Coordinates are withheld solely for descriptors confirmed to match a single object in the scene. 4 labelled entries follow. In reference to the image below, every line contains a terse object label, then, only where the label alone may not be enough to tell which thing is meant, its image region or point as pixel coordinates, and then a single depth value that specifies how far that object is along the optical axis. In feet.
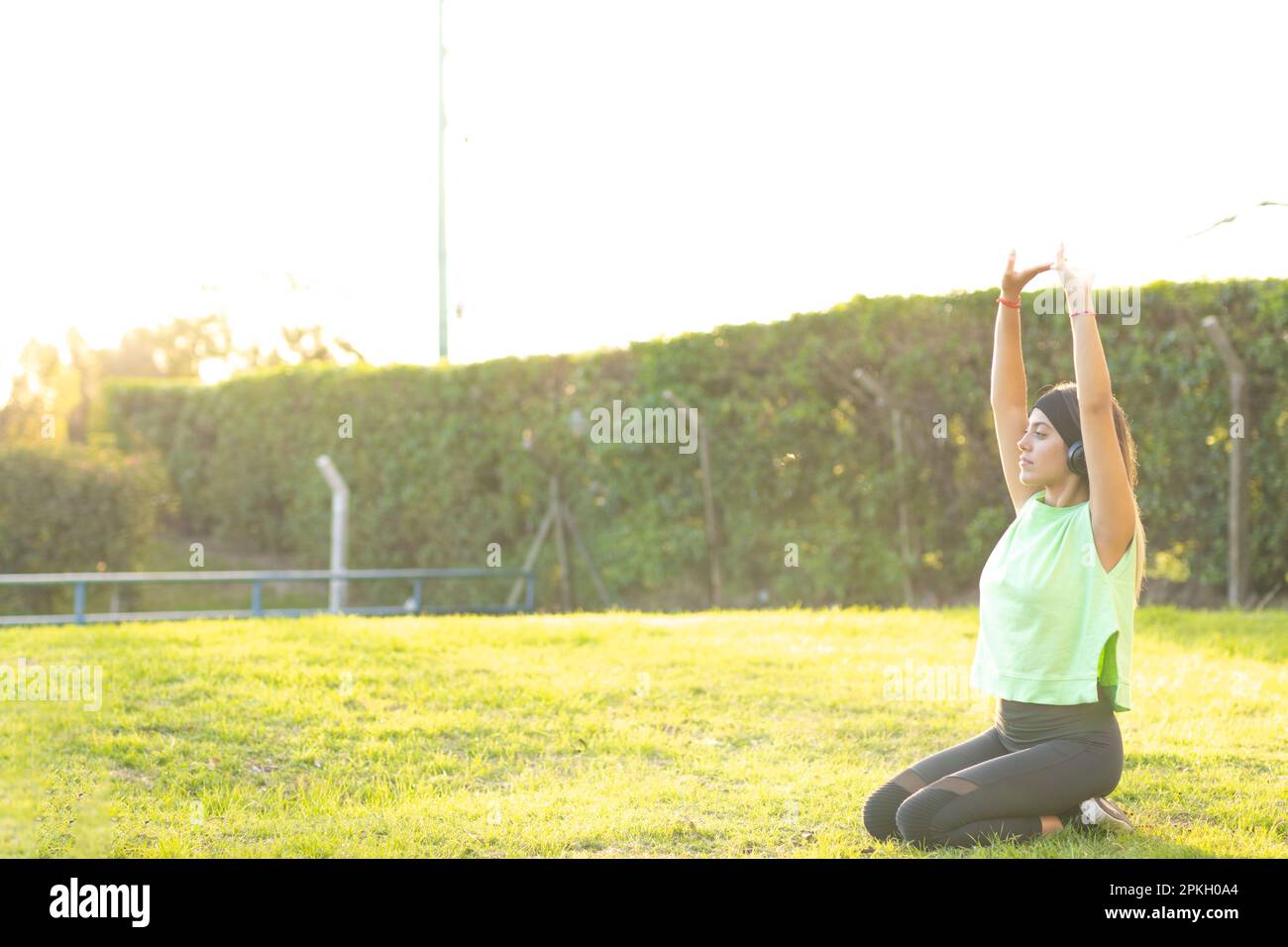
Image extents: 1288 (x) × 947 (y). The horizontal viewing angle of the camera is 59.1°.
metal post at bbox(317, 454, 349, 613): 41.06
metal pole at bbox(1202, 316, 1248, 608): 28.40
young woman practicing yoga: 11.24
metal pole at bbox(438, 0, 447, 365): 61.11
